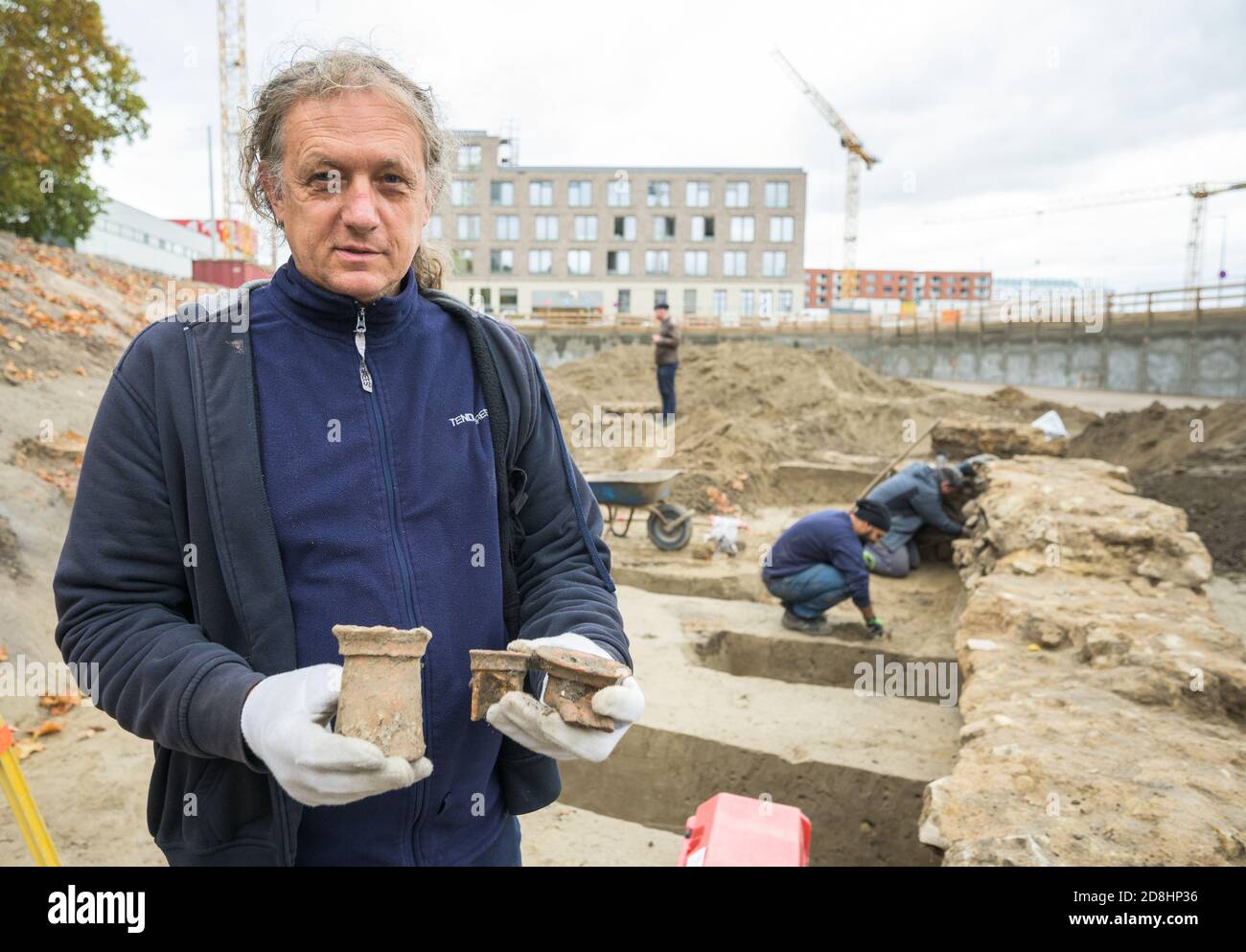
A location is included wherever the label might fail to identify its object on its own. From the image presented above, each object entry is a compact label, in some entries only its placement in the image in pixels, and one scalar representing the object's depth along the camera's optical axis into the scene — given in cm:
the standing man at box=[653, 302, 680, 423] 1334
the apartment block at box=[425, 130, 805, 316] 4359
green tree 1245
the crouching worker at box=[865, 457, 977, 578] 830
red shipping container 2648
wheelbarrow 848
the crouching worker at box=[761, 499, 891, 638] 636
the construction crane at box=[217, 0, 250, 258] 4509
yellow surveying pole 216
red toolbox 241
